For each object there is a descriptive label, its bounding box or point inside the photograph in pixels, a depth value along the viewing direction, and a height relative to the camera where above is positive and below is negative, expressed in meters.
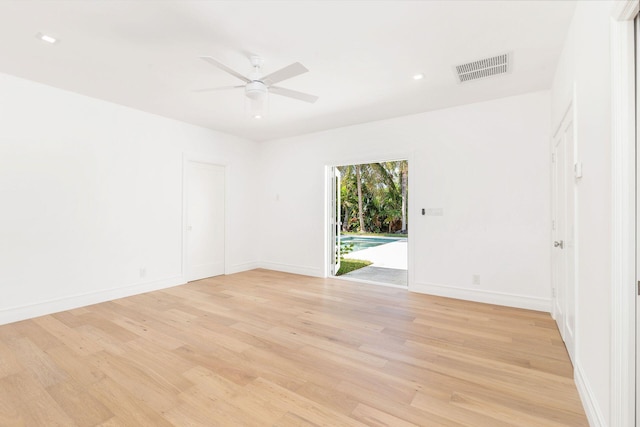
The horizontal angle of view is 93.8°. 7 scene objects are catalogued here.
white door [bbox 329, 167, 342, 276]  5.59 -0.09
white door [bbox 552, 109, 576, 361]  2.39 -0.19
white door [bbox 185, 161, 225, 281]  5.17 -0.13
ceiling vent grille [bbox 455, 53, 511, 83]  2.94 +1.49
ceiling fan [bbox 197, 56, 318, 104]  2.52 +1.16
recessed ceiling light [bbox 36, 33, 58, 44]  2.52 +1.50
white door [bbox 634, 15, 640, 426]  1.26 -0.08
